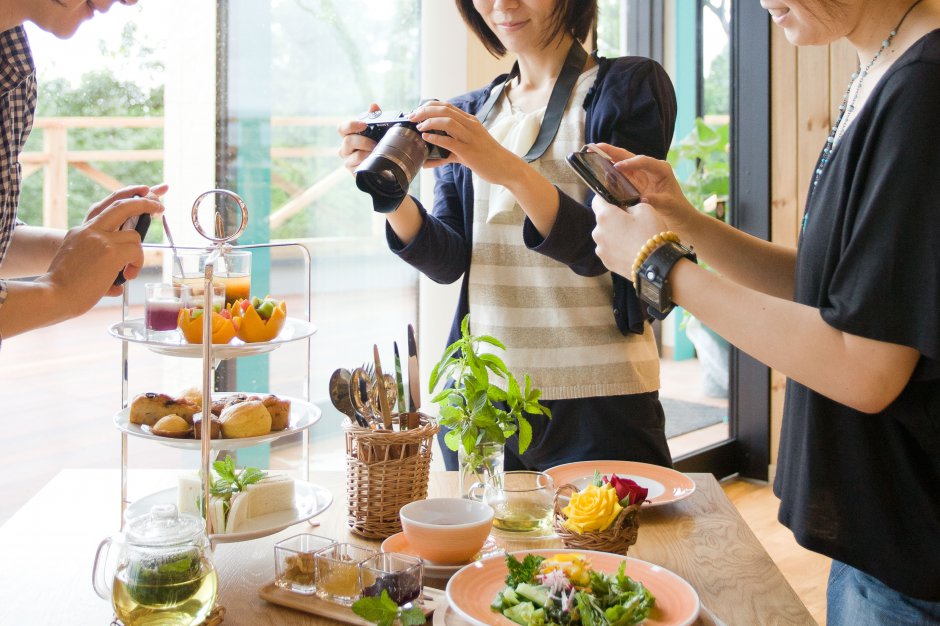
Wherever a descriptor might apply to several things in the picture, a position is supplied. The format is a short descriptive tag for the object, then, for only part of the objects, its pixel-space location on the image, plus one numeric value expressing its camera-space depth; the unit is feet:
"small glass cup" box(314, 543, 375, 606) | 3.38
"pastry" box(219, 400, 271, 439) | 3.80
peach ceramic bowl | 3.56
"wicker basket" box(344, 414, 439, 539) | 4.01
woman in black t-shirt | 3.12
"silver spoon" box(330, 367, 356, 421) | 4.04
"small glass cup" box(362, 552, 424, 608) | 3.25
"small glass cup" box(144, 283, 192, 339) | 3.87
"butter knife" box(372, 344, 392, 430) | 4.08
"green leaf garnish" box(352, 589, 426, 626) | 3.12
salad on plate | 2.97
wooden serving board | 3.29
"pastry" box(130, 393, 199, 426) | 3.90
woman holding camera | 5.28
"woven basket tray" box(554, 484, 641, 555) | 3.65
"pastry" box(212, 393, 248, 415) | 4.06
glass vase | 3.99
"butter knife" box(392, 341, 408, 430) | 4.16
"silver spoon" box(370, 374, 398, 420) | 4.19
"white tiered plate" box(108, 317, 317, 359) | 3.66
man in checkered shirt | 3.58
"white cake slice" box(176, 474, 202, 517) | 3.73
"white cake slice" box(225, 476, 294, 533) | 3.67
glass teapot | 3.05
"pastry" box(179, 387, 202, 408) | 4.15
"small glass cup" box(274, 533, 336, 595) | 3.50
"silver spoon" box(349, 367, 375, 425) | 4.04
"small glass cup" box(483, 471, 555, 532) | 3.96
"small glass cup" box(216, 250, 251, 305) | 4.16
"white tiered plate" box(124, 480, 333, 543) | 3.61
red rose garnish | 3.67
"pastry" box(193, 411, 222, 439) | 3.79
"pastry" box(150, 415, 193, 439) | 3.77
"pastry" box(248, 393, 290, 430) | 3.95
